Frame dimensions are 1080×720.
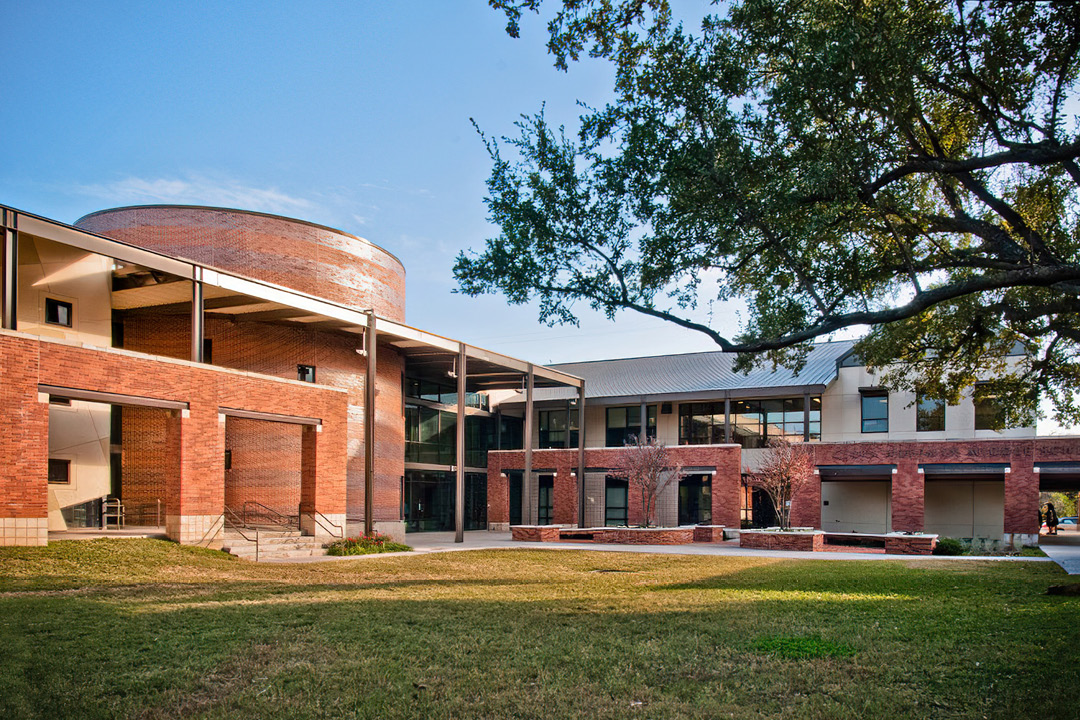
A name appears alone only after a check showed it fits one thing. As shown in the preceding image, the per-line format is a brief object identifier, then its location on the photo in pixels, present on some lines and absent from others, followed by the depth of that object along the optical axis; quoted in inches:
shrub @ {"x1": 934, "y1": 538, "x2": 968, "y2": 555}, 1064.8
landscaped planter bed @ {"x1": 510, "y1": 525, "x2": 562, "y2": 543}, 1252.5
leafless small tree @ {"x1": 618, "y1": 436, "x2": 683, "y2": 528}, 1317.7
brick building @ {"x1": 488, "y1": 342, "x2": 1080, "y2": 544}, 1279.5
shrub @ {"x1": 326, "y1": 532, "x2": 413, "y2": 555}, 949.8
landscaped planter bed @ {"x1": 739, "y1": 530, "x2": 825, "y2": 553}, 1096.2
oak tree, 384.2
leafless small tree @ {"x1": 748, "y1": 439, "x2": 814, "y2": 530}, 1175.6
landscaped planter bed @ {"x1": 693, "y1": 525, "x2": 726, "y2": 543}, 1285.3
